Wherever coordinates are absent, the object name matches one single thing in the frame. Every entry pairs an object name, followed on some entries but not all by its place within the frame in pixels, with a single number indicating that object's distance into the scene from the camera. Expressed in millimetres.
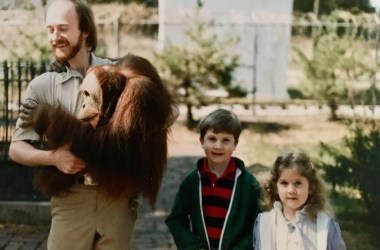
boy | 2562
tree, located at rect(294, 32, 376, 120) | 8500
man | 2213
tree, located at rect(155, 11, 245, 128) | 8633
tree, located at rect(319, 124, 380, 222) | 4922
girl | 2408
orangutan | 2037
